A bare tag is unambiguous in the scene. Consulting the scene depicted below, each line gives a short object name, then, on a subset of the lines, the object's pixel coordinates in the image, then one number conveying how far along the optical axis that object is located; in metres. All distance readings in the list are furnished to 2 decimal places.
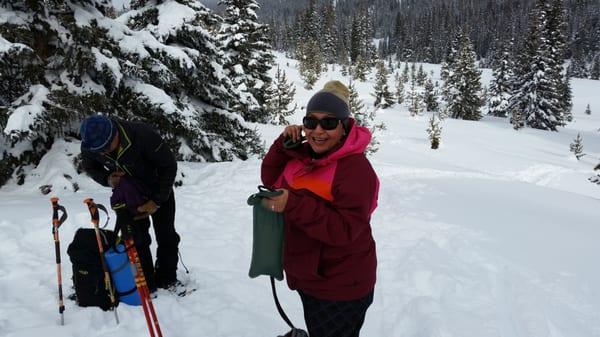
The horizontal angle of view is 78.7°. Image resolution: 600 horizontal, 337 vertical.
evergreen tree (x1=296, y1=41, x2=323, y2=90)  53.03
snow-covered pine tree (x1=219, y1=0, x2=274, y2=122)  19.66
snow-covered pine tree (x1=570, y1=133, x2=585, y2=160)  23.44
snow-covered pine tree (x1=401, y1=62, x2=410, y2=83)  77.31
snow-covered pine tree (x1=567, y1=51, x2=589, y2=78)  96.19
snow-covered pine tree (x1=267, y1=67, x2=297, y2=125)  27.69
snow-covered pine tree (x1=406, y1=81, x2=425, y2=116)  37.34
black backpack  3.76
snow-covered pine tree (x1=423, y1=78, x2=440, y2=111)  49.06
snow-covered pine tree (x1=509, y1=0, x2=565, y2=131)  37.84
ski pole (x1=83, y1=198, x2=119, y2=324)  3.46
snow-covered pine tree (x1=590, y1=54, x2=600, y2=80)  93.25
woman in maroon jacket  1.95
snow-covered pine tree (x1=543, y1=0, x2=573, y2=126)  38.59
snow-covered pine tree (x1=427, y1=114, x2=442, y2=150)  22.98
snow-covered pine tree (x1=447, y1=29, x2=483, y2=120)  41.78
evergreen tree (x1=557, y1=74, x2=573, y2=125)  47.12
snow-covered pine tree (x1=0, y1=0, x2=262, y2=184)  6.43
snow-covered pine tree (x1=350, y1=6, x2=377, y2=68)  85.19
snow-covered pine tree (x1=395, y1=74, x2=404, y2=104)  54.29
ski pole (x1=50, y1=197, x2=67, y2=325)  3.53
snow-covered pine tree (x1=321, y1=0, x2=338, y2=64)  88.94
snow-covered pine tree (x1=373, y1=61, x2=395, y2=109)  45.03
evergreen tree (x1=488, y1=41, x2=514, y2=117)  44.50
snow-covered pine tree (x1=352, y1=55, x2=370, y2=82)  65.19
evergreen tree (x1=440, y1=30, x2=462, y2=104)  60.47
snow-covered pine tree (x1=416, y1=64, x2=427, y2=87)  74.11
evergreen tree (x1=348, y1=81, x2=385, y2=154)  22.25
